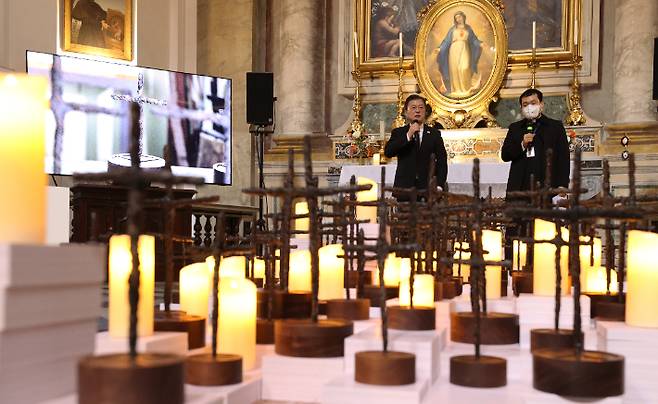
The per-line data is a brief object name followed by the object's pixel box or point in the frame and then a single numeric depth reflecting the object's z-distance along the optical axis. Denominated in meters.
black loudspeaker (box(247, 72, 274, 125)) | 9.12
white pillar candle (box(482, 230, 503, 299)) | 2.90
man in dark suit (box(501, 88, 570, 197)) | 5.37
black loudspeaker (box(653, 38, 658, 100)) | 7.87
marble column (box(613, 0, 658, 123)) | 8.38
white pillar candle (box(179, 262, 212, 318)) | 2.40
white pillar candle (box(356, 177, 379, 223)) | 5.00
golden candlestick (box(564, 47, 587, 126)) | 8.81
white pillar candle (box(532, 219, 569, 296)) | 2.81
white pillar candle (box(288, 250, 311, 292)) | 2.92
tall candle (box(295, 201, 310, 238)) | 5.06
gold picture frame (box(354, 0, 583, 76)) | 8.86
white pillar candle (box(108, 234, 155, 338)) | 1.93
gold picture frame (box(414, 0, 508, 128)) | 9.03
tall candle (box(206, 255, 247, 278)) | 2.65
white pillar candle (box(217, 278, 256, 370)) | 2.02
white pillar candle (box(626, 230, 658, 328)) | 2.05
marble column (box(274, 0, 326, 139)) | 9.70
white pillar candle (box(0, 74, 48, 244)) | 1.37
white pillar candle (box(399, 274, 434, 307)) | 2.44
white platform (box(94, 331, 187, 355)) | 1.74
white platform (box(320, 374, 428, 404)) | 1.71
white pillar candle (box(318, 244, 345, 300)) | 2.85
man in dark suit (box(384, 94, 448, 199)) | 5.48
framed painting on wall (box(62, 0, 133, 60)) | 8.92
